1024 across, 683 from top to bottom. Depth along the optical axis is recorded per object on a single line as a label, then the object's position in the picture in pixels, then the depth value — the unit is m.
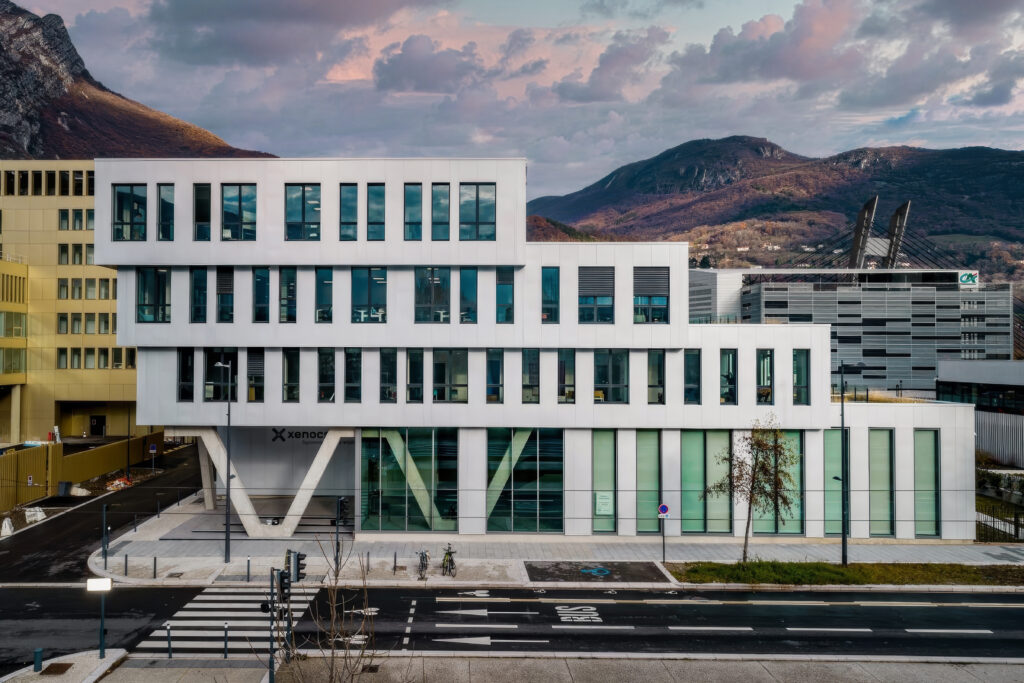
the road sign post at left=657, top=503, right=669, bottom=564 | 28.62
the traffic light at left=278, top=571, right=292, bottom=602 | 16.97
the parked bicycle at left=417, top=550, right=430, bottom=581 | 25.88
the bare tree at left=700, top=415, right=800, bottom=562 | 28.22
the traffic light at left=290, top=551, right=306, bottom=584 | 18.73
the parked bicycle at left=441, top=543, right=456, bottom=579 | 26.09
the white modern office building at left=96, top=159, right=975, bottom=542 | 31.11
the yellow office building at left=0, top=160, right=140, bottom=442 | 60.81
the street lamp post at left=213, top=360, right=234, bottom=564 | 26.72
